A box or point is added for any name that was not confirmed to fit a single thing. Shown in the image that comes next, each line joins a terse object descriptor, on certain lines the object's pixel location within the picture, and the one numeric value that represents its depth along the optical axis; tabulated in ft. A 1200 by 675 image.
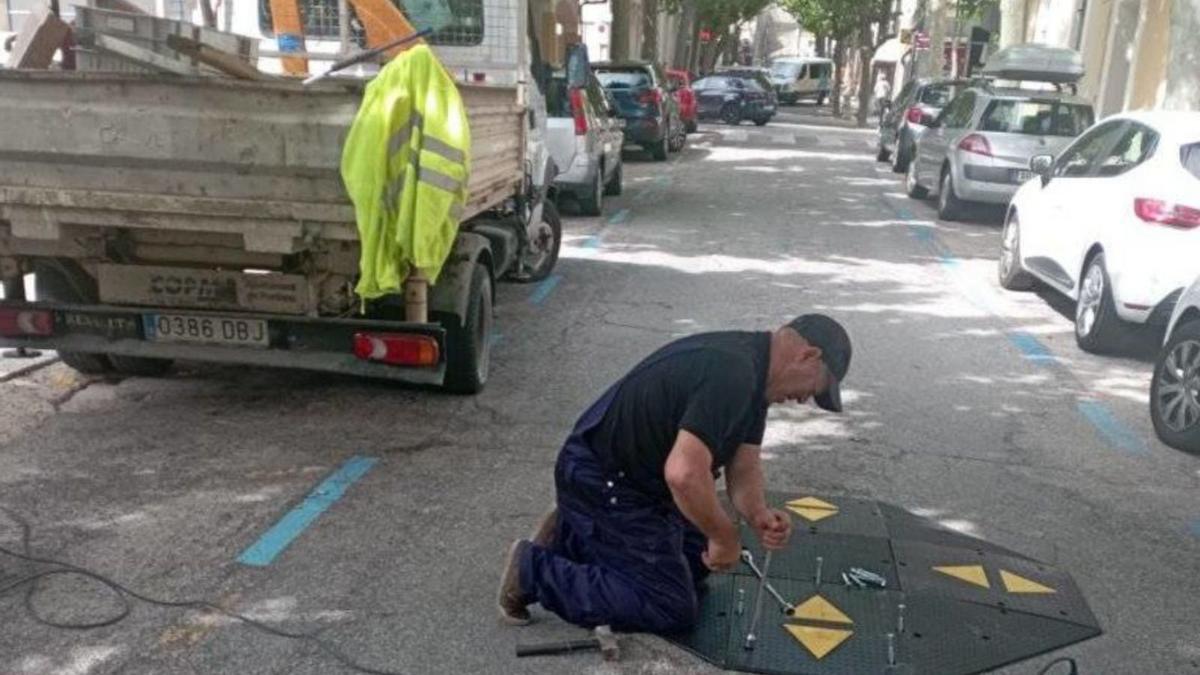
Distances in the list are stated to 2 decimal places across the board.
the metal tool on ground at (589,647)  11.32
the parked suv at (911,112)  59.77
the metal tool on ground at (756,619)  11.75
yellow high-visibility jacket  14.61
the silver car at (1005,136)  42.50
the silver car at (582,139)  39.34
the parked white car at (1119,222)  22.71
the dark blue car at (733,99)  110.32
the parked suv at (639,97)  62.69
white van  176.04
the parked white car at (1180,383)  18.71
